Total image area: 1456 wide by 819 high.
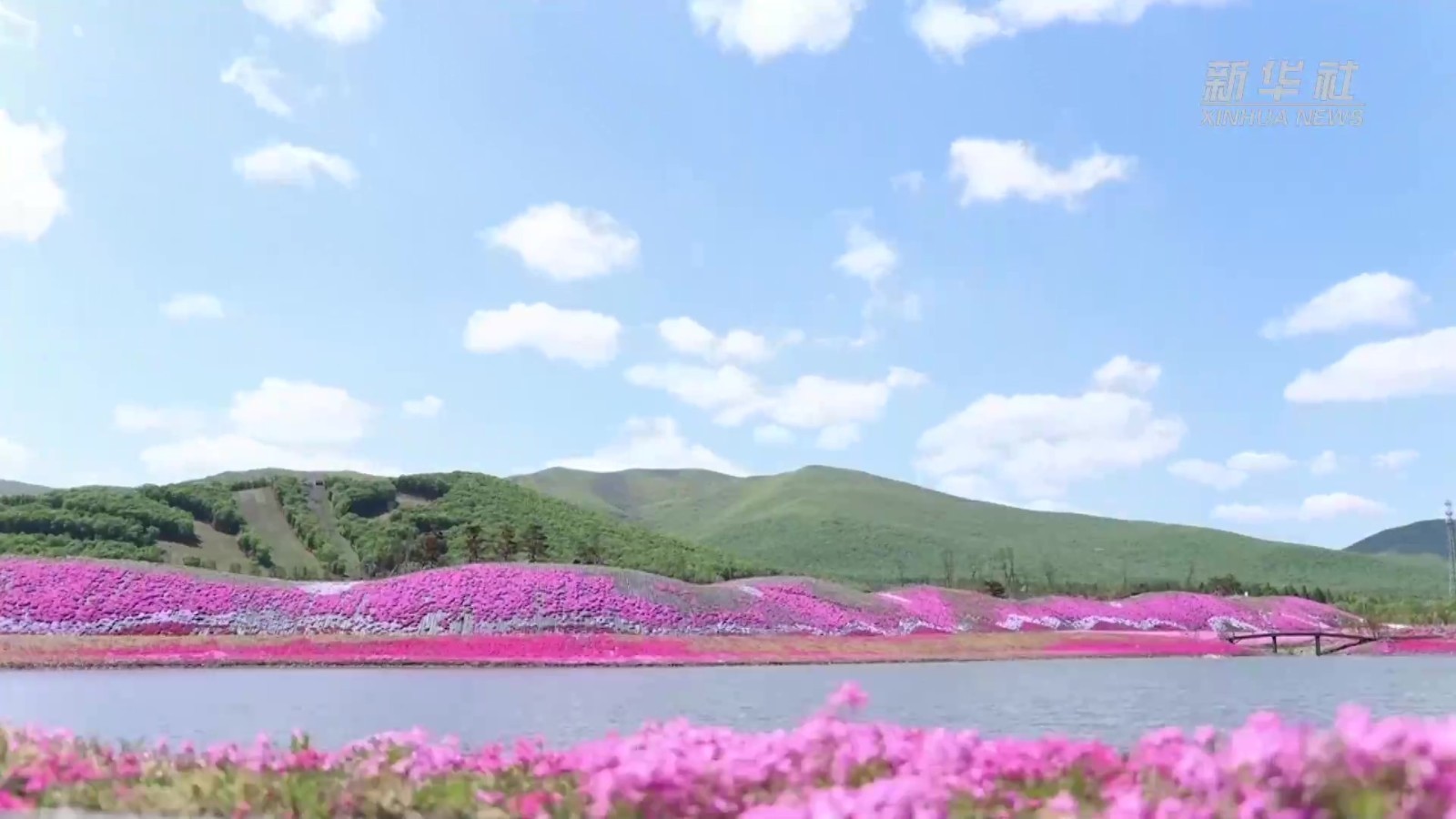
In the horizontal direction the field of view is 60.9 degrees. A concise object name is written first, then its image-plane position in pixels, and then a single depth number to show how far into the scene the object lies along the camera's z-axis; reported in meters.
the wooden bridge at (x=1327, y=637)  53.91
